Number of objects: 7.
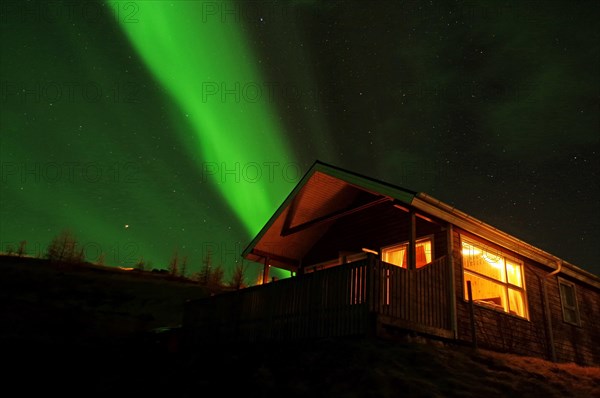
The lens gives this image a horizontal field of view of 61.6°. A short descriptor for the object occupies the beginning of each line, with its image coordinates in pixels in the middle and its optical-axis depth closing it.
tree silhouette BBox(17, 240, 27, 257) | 92.37
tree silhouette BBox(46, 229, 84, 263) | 84.92
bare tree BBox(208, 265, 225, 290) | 87.74
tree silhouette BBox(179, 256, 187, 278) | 103.51
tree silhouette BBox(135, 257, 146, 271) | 102.24
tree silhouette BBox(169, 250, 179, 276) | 104.71
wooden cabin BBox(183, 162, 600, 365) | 11.05
